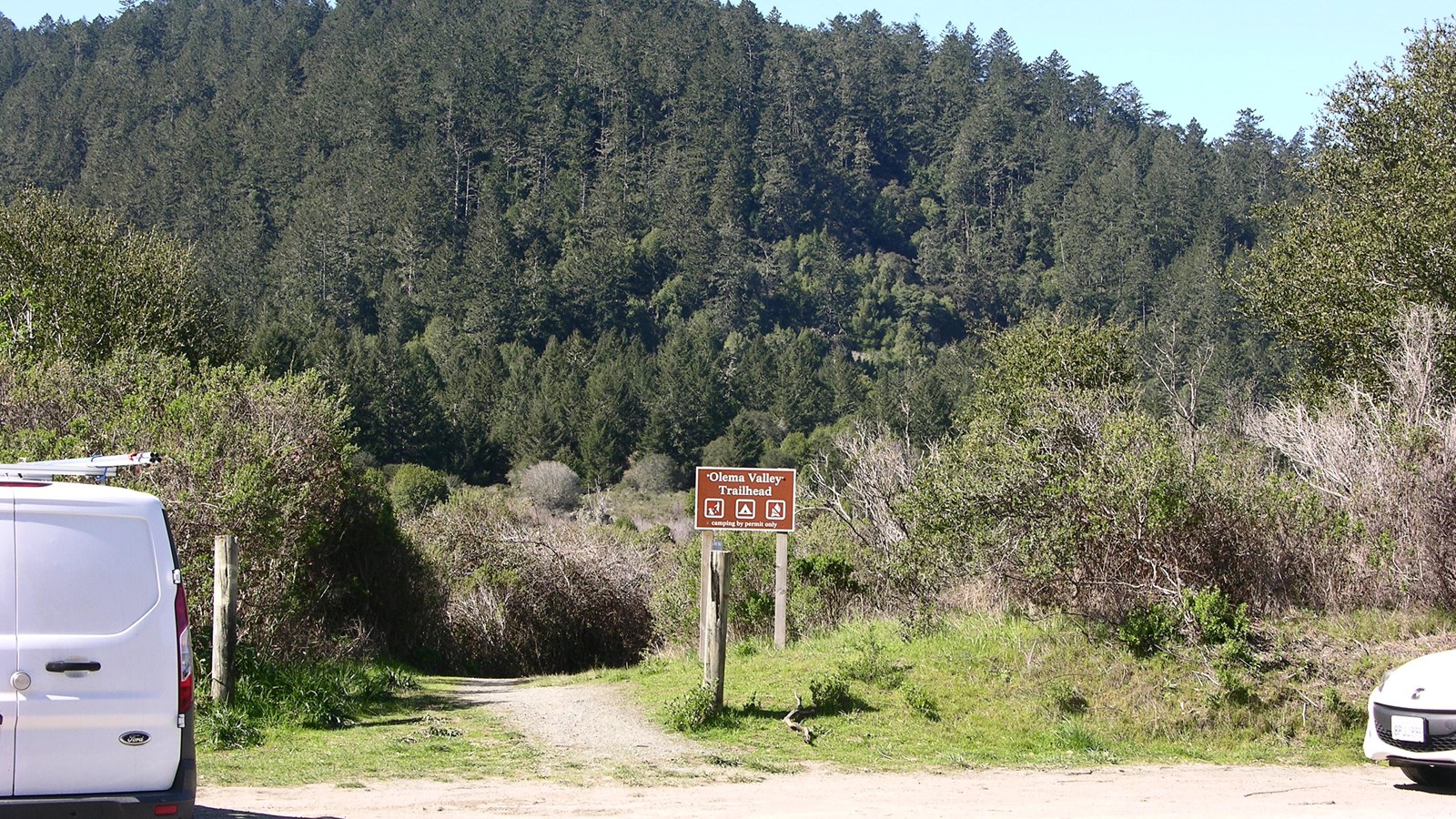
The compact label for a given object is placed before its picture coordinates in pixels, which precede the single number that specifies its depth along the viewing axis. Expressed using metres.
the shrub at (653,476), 82.06
